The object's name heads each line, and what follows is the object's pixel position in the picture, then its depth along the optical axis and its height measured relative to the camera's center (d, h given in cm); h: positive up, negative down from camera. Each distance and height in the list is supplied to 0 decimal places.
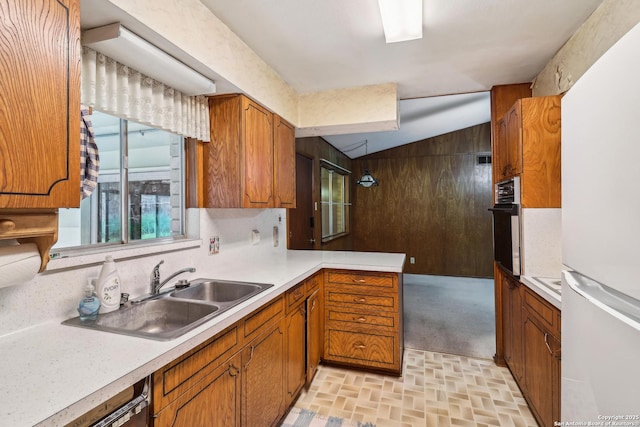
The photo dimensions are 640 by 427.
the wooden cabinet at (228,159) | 196 +36
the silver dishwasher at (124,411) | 76 -53
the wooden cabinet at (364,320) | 231 -85
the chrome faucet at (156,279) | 157 -34
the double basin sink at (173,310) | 115 -44
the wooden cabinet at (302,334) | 190 -85
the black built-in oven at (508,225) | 204 -11
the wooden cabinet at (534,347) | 148 -80
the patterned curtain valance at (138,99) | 131 +59
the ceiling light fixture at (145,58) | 122 +71
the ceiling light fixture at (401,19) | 156 +106
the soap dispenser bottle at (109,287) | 128 -31
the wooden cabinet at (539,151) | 189 +38
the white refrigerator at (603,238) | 61 -7
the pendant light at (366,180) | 535 +57
